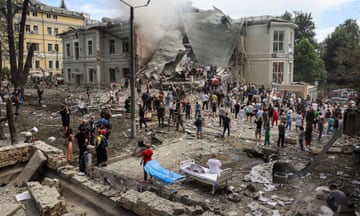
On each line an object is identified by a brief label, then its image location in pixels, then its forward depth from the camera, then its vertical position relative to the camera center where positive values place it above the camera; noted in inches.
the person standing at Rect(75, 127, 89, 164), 370.0 -69.9
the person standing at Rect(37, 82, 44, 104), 828.1 -22.2
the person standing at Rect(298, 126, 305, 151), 490.6 -85.6
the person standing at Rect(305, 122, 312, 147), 504.0 -83.1
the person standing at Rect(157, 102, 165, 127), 592.4 -53.1
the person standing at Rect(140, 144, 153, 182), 351.6 -84.0
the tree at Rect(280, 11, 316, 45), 2212.1 +447.6
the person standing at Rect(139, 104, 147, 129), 578.3 -58.5
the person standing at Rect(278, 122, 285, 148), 492.7 -81.9
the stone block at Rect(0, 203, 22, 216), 259.0 -111.4
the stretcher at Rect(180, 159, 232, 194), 323.9 -101.8
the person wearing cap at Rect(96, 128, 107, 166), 361.1 -80.5
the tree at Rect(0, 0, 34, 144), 710.5 +95.0
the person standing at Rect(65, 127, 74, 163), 385.1 -79.3
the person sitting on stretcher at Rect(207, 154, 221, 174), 337.1 -91.8
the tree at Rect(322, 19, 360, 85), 1568.2 +285.2
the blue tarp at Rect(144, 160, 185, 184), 312.5 -96.3
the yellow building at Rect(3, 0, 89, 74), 1935.9 +351.4
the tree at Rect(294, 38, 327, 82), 1672.0 +125.6
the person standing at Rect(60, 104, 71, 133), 498.3 -51.1
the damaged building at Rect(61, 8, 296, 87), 1094.4 +149.6
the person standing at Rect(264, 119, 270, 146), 496.0 -82.9
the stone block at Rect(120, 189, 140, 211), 240.8 -94.4
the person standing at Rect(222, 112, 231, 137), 542.9 -66.8
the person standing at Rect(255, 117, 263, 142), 525.3 -76.1
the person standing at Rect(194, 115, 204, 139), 529.7 -75.1
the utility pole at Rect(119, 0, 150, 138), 478.6 +16.2
